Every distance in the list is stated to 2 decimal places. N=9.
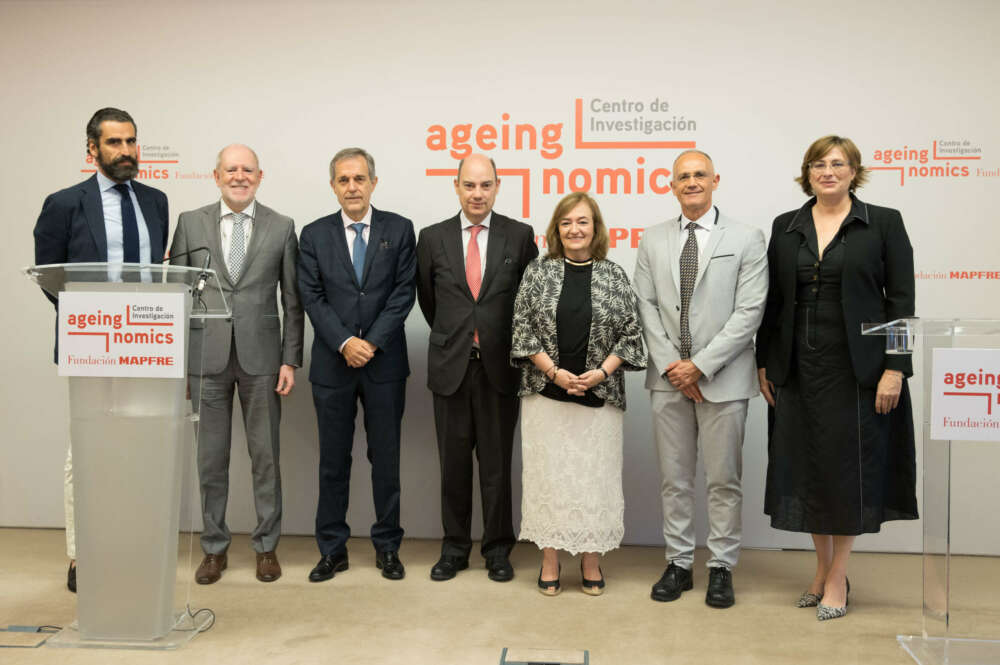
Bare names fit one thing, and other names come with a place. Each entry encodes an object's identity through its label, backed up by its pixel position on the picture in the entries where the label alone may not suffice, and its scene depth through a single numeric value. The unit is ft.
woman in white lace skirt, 11.56
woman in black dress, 10.85
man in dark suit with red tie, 12.57
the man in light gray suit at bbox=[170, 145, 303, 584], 12.64
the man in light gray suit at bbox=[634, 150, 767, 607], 11.61
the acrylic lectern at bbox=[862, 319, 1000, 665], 8.87
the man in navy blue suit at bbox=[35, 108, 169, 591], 11.80
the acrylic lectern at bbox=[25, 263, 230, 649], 9.36
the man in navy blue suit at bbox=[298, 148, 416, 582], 12.73
